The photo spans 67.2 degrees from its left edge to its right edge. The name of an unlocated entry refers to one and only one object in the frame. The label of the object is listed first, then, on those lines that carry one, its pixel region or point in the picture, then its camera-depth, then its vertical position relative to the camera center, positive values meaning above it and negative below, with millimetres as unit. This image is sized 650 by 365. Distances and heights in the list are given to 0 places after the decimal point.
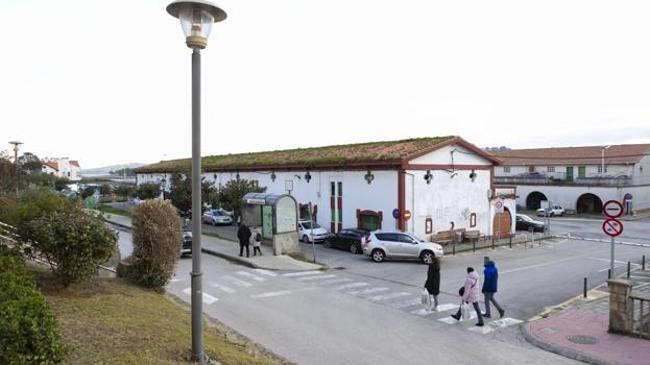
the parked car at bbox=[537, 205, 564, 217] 49281 -2850
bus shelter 23500 -1935
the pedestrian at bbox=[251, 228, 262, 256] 23031 -2795
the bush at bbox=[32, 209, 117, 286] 9023 -1145
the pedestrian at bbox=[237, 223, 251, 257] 22609 -2558
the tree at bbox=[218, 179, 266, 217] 33031 -699
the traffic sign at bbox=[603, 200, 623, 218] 12670 -682
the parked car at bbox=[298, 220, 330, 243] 28419 -2943
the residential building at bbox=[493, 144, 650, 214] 49250 +629
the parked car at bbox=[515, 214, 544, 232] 35531 -2989
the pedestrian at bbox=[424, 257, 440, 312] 13062 -2633
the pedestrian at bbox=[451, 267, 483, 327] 12211 -2706
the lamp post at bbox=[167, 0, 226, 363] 6102 +756
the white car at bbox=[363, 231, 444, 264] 21781 -2896
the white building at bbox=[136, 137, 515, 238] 26766 -185
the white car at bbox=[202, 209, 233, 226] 38969 -2826
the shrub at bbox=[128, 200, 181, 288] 11336 -1403
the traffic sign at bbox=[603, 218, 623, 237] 12750 -1142
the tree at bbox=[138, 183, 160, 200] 42562 -659
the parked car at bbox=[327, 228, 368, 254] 24906 -2961
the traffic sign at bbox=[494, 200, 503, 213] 28422 -1286
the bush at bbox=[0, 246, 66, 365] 4172 -1318
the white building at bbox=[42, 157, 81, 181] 104275 +3848
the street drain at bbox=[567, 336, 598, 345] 10523 -3423
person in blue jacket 12633 -2656
